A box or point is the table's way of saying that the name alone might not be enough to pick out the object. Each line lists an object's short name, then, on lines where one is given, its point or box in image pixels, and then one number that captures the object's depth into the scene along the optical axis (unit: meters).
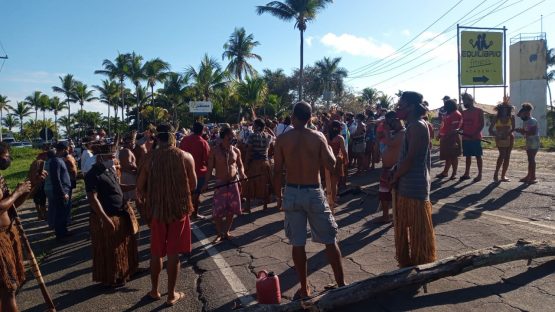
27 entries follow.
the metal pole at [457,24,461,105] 23.55
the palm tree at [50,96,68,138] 80.19
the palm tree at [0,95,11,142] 76.81
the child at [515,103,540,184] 9.22
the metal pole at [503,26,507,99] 24.75
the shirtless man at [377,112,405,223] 6.35
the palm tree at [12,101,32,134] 82.69
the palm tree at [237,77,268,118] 35.00
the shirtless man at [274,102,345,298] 4.31
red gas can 4.06
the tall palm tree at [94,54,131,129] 49.62
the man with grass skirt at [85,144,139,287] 5.20
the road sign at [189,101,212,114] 28.36
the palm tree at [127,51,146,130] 49.29
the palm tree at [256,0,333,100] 33.06
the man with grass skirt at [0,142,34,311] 3.89
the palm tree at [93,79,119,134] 63.81
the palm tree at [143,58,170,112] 48.00
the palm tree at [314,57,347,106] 53.23
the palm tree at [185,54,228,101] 41.16
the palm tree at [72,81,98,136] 70.50
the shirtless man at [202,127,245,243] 7.03
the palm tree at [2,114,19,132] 84.12
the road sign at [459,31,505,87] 24.33
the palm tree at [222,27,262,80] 45.59
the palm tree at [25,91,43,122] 80.22
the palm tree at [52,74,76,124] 69.50
